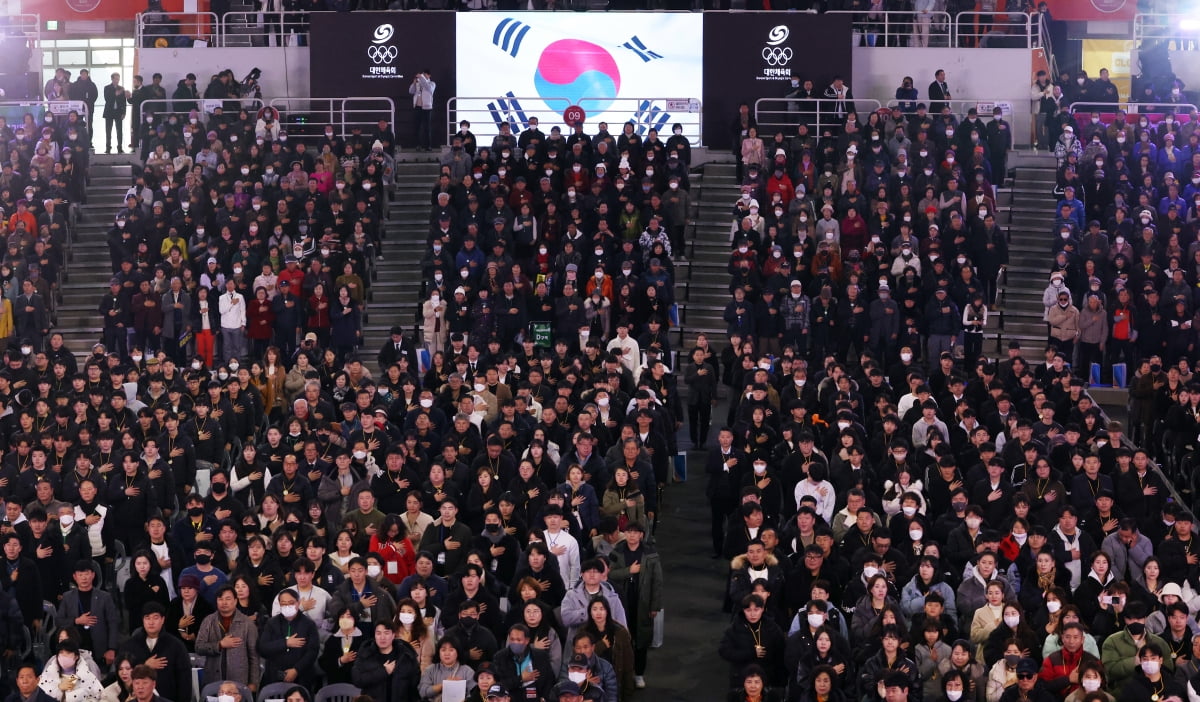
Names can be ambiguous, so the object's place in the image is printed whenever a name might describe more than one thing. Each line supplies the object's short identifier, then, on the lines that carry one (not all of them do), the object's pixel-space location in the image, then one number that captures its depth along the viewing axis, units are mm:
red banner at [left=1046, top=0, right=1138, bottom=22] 36625
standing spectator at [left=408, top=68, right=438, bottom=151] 32906
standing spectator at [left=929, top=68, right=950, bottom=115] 32672
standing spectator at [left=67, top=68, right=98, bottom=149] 33500
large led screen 33656
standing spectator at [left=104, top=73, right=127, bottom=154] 32906
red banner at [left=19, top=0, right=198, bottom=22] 36406
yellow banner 39969
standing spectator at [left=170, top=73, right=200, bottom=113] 32906
